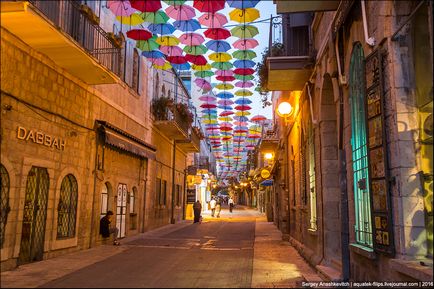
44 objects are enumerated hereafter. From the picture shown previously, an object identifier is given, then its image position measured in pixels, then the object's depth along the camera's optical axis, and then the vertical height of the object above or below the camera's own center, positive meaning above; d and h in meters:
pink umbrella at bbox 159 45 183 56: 14.52 +5.31
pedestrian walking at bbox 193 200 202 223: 26.76 -0.79
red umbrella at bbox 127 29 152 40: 13.27 +5.36
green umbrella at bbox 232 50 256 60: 14.36 +5.17
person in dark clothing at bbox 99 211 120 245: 13.79 -0.94
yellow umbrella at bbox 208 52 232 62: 14.67 +5.17
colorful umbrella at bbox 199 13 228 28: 12.60 +5.58
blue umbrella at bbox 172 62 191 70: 17.10 +5.59
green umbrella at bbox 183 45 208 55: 14.46 +5.32
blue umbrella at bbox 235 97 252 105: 21.78 +5.31
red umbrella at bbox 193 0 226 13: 11.18 +5.37
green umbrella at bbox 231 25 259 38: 13.17 +5.48
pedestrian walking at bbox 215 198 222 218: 35.03 -0.67
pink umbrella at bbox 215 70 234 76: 16.58 +5.17
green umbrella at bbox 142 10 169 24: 12.67 +5.66
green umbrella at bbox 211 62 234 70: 15.27 +5.05
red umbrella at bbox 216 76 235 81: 16.80 +5.01
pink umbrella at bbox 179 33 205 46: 13.82 +5.46
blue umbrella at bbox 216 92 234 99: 20.81 +5.33
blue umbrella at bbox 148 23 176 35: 13.65 +5.71
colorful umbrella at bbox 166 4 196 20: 12.17 +5.63
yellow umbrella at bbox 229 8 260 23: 12.27 +5.62
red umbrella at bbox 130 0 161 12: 10.96 +5.22
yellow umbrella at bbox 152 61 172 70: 16.02 +5.24
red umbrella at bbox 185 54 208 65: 14.66 +5.08
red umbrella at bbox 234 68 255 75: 15.45 +4.91
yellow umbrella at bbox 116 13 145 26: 12.62 +5.56
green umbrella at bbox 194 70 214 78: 16.58 +5.13
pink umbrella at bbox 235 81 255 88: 18.00 +5.14
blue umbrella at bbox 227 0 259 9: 11.56 +5.57
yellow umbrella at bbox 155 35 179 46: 14.14 +5.51
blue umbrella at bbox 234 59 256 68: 15.12 +5.06
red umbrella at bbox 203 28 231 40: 13.08 +5.36
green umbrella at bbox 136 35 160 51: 14.48 +5.50
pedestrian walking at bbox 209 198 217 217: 35.71 -0.60
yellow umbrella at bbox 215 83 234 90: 18.30 +5.11
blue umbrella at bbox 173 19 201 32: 13.05 +5.62
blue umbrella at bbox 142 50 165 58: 15.05 +5.37
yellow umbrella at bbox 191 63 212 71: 15.88 +5.19
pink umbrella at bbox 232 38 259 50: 13.95 +5.38
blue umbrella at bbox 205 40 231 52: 14.20 +5.38
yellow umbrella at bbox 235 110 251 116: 25.08 +5.34
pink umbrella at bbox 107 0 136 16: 12.16 +5.68
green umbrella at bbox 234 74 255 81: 16.56 +5.03
